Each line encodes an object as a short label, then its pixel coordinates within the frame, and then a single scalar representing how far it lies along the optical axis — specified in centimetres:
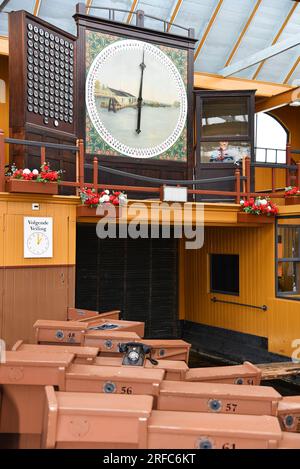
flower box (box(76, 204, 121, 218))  993
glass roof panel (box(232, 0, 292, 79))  1608
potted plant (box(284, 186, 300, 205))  1218
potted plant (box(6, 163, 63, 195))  885
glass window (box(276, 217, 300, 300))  1207
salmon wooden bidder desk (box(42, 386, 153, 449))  395
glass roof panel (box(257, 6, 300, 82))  1703
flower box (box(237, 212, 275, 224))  1184
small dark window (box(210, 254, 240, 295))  1345
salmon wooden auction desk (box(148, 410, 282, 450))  390
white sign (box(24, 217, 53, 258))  917
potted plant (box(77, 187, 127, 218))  992
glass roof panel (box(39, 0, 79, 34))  1410
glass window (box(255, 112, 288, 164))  1769
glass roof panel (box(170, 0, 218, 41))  1541
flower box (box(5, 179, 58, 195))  883
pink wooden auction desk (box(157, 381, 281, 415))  484
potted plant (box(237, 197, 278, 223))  1177
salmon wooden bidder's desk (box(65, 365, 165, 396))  489
